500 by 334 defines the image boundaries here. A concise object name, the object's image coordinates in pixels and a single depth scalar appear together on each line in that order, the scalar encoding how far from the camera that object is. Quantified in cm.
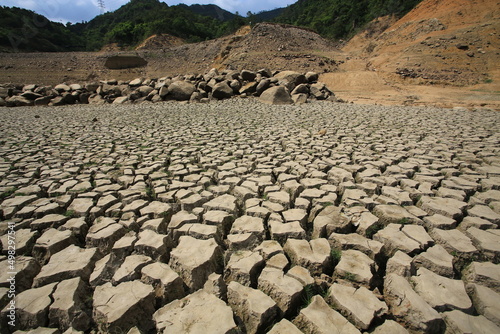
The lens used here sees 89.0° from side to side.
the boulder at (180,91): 1147
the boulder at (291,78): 1196
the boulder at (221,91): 1135
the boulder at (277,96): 1000
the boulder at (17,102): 1187
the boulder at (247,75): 1266
